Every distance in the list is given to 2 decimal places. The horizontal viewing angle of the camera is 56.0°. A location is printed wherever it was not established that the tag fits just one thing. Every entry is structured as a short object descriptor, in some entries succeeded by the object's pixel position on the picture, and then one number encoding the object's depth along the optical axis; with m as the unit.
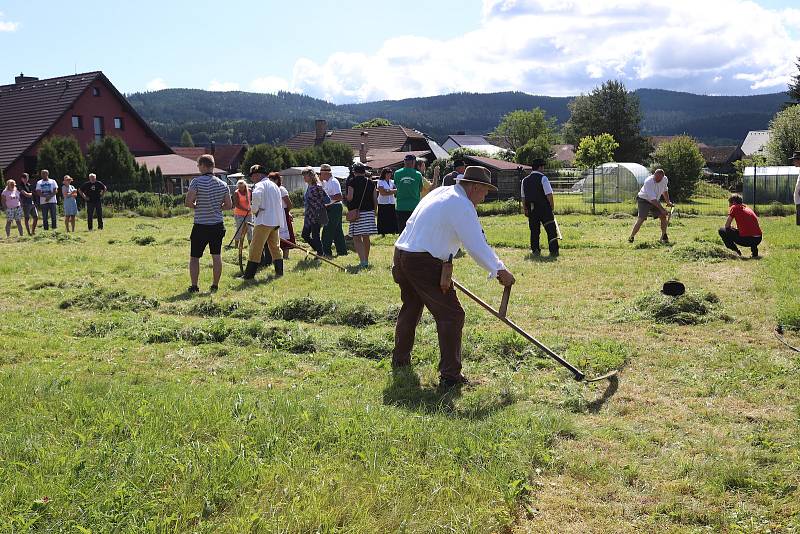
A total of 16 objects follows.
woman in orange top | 13.45
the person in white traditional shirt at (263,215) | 11.81
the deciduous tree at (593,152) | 61.12
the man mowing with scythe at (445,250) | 6.12
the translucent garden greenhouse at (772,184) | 33.41
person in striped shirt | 10.62
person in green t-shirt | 13.83
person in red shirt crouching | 13.45
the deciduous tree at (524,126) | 100.31
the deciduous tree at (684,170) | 38.00
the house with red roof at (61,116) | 46.06
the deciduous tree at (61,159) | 38.19
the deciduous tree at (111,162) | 40.50
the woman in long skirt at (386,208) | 14.81
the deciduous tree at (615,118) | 81.62
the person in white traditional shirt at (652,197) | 15.83
